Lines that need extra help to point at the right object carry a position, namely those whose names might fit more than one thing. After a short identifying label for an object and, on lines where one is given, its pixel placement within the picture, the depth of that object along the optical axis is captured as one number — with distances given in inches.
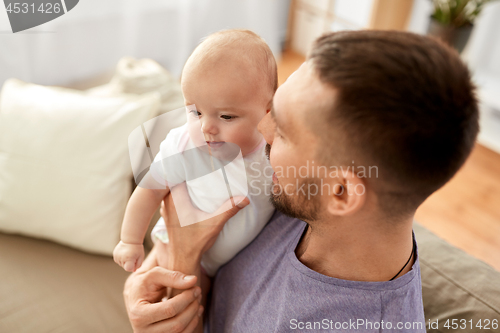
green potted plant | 95.6
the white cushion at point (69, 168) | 47.9
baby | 31.2
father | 22.4
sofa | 42.6
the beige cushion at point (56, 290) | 43.8
